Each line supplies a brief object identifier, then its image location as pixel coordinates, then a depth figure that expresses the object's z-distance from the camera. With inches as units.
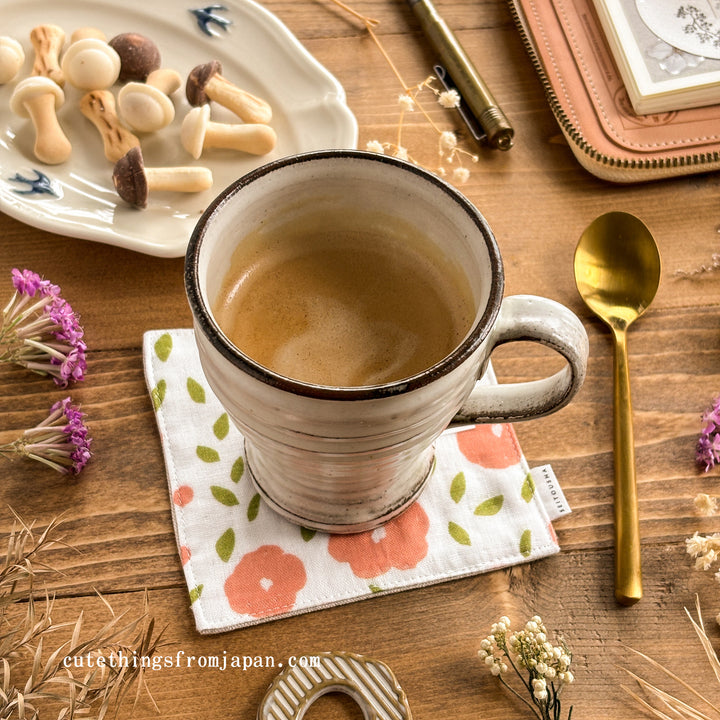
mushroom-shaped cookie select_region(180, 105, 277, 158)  19.7
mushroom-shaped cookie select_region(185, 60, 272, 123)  20.2
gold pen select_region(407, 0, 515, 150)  20.7
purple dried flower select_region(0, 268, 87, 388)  17.8
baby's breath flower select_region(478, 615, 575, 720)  16.4
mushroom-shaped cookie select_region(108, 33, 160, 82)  20.3
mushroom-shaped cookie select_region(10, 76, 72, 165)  19.5
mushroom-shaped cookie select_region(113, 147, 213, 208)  19.0
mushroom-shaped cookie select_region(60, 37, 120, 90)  19.9
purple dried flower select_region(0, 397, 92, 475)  17.2
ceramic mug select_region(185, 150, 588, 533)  14.5
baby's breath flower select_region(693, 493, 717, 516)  17.7
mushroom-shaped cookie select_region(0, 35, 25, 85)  20.0
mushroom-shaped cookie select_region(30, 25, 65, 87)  20.3
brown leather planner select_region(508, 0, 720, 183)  20.6
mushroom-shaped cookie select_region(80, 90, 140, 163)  19.7
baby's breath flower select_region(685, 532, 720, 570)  17.2
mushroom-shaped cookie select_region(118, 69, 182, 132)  19.6
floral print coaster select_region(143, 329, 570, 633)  16.9
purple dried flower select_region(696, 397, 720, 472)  18.1
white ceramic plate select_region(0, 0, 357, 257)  19.1
